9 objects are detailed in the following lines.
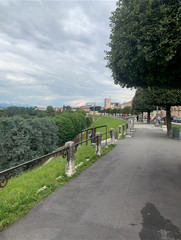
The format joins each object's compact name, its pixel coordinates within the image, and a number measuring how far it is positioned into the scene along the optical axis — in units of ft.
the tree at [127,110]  255.13
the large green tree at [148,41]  15.11
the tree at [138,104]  102.80
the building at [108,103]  527.64
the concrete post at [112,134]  39.97
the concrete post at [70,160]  19.01
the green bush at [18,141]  53.57
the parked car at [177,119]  135.77
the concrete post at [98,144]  28.19
